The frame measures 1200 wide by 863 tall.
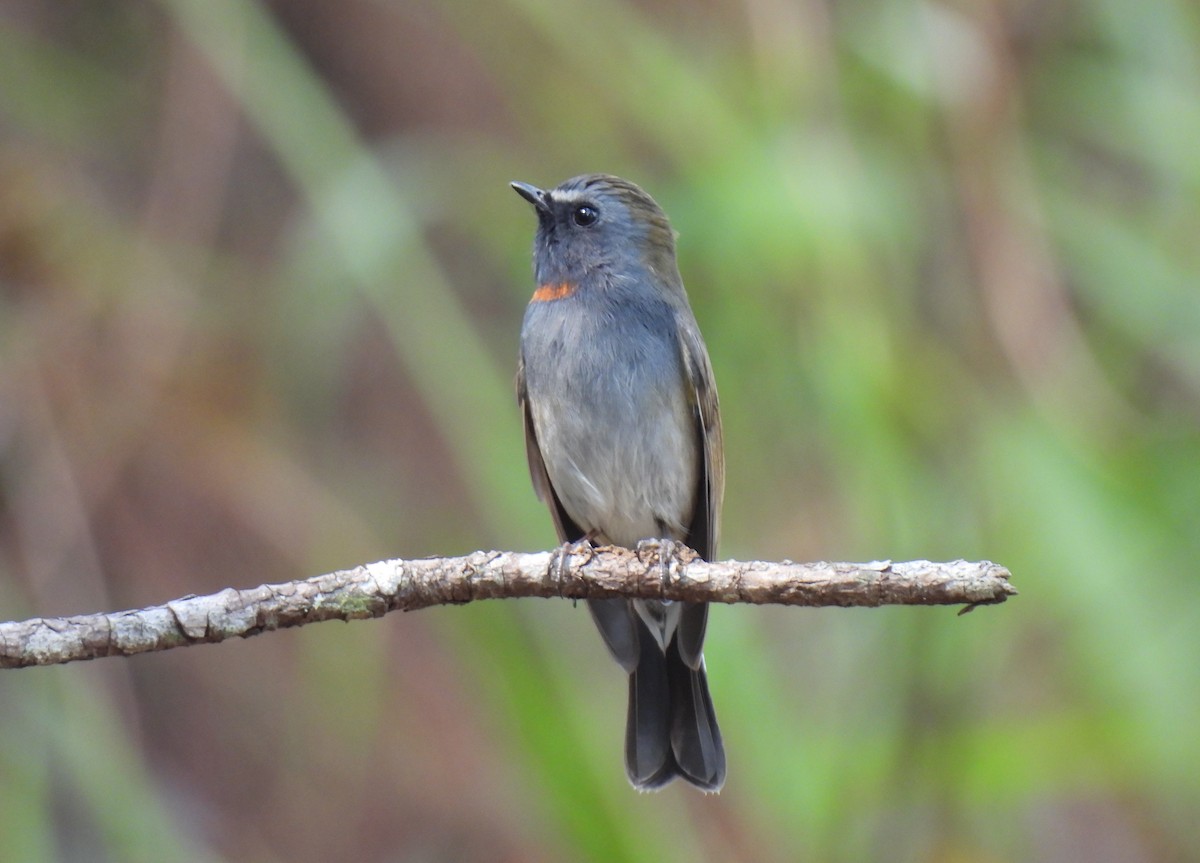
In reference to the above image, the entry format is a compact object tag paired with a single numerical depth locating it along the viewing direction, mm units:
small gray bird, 8609
